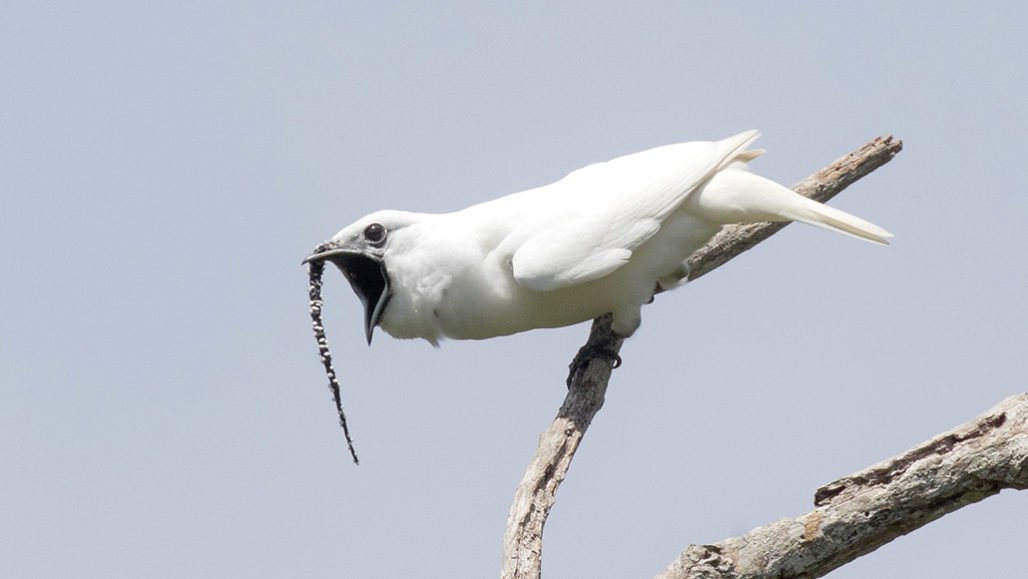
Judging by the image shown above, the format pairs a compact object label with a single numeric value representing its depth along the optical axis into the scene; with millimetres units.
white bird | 12062
